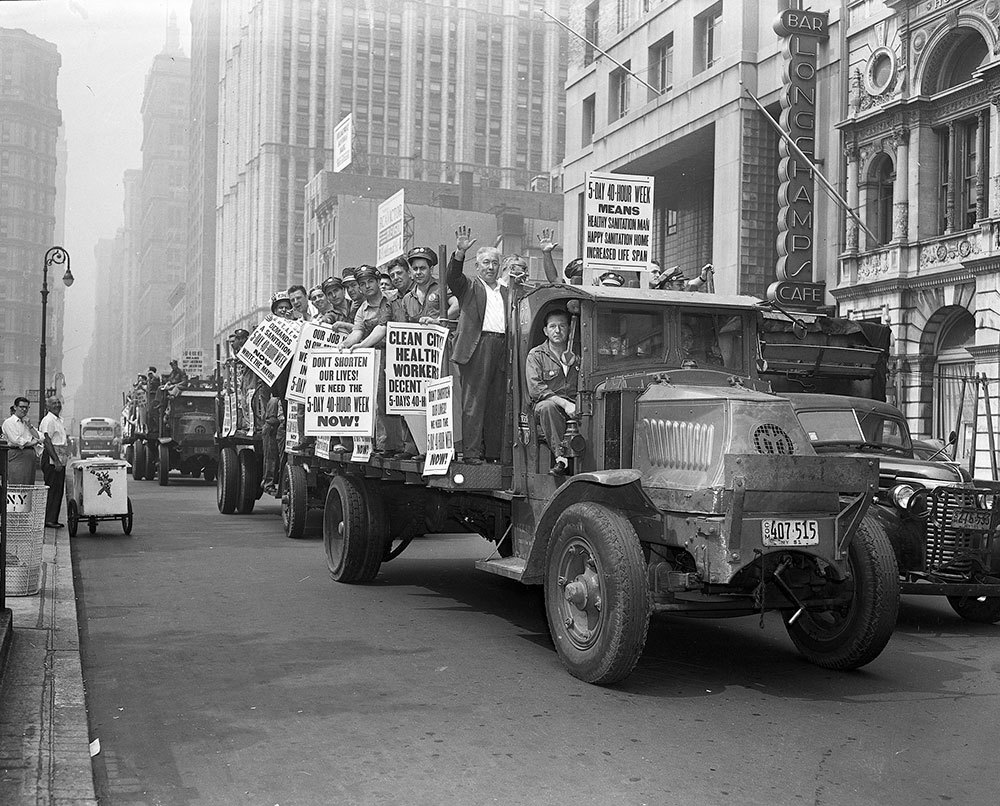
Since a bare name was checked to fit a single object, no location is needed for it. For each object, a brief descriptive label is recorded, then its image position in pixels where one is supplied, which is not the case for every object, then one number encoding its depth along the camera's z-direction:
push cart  14.55
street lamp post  33.12
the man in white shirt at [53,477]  15.08
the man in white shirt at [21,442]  14.37
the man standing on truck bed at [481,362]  8.55
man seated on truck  7.55
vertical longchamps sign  26.61
